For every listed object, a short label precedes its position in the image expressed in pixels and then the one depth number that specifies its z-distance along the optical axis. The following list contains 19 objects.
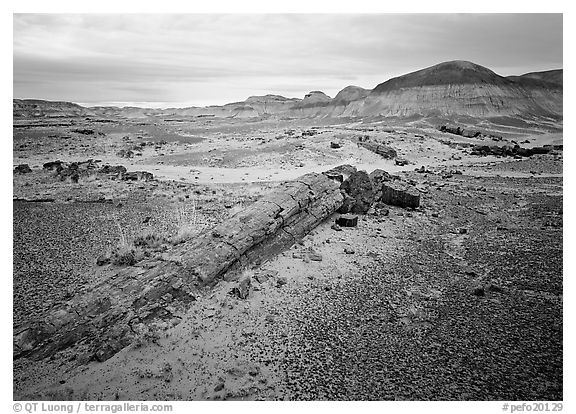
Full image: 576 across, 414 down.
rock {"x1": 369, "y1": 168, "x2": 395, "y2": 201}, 11.74
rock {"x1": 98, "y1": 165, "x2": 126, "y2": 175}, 16.66
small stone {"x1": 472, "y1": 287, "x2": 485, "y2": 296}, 5.77
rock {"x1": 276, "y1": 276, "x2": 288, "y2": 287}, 6.07
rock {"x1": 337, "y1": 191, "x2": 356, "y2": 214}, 9.71
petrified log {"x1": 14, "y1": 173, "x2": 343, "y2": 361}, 4.48
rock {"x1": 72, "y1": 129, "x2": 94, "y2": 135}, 32.34
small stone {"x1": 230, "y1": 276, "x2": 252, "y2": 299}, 5.57
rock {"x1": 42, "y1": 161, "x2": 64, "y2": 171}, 17.05
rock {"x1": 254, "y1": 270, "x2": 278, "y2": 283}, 6.12
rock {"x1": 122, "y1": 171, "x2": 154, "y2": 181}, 15.30
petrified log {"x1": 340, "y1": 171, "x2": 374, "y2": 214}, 10.11
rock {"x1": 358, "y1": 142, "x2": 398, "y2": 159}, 23.38
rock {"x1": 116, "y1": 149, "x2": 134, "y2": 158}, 24.21
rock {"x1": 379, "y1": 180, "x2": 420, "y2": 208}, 10.77
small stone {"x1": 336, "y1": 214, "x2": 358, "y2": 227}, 8.92
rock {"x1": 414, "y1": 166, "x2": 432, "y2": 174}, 18.25
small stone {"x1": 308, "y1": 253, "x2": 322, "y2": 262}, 7.00
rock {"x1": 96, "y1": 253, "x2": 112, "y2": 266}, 6.70
